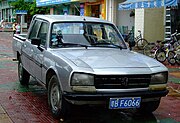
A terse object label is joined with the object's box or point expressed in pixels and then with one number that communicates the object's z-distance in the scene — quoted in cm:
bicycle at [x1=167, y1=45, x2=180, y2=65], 1416
